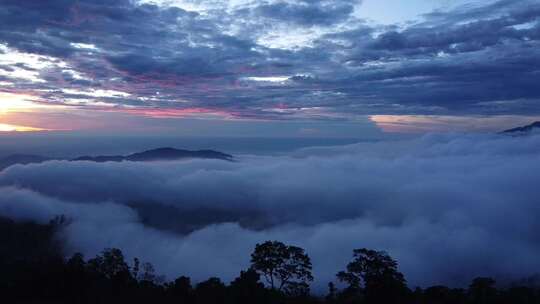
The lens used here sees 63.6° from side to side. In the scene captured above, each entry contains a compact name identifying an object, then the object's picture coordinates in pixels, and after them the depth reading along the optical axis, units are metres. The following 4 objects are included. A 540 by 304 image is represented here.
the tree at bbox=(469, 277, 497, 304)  35.33
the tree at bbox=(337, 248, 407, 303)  29.23
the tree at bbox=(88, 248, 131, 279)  41.47
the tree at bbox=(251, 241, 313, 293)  32.34
